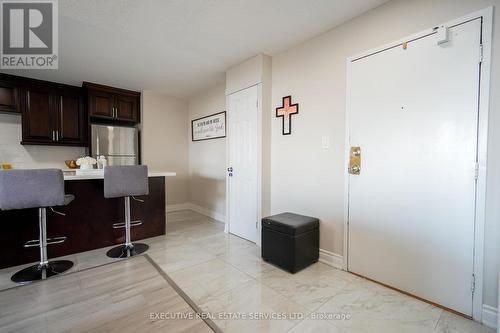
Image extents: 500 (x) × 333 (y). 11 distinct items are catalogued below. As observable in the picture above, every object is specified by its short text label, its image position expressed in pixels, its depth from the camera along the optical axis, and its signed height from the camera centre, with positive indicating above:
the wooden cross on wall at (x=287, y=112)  2.72 +0.61
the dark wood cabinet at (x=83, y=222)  2.34 -0.77
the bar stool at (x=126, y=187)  2.46 -0.32
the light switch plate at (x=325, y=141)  2.39 +0.21
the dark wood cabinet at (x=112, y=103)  3.95 +1.07
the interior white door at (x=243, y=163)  3.02 -0.04
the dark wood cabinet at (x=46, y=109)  3.50 +0.85
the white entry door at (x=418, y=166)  1.60 -0.04
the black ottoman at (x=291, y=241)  2.19 -0.84
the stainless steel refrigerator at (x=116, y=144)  3.99 +0.30
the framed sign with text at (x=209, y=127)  4.06 +0.66
